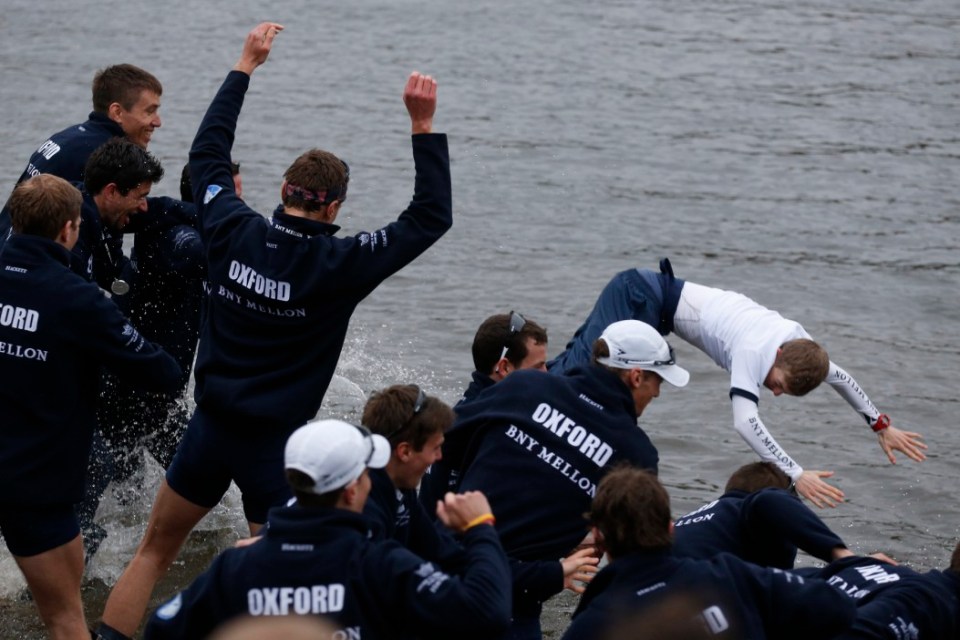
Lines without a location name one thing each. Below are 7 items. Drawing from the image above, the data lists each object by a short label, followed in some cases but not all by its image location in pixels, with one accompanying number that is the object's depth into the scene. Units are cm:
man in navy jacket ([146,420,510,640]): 827
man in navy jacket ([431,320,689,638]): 1124
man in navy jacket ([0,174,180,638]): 1138
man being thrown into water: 1431
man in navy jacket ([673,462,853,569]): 1160
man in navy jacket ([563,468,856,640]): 913
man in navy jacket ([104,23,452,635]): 1150
